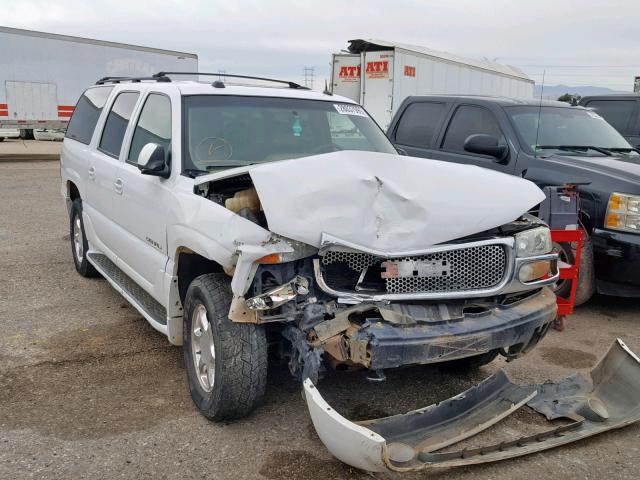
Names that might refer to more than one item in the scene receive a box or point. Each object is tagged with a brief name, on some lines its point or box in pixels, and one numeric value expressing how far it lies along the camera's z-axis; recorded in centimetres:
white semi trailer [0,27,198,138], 2191
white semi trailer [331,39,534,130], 1686
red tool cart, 501
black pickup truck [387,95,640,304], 554
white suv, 316
